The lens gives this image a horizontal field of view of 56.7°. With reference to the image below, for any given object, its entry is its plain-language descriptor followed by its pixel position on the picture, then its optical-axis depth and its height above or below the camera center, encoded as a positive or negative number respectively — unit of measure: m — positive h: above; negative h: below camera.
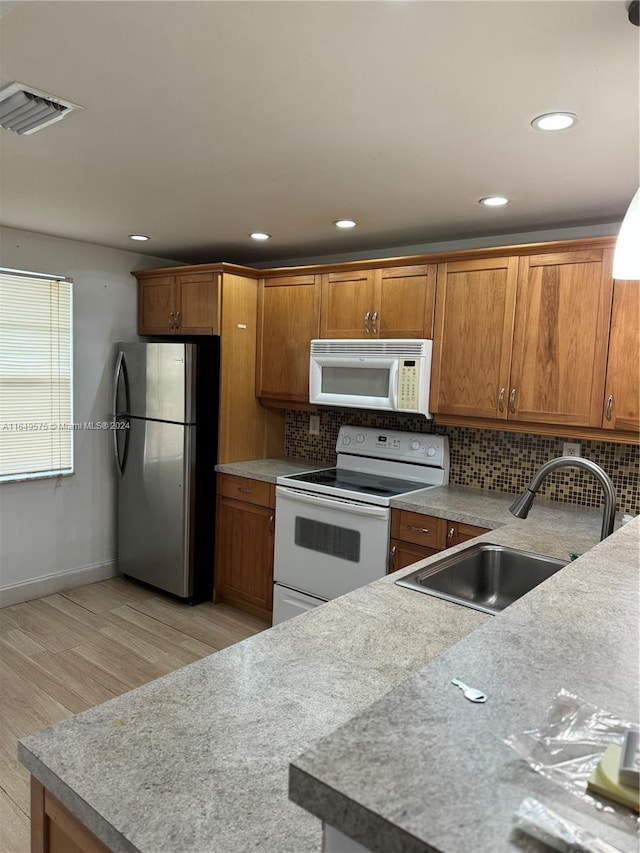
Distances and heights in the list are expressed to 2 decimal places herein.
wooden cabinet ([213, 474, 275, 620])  3.67 -1.06
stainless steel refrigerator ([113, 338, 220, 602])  3.78 -0.53
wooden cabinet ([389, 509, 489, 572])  2.82 -0.73
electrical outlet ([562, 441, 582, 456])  3.11 -0.30
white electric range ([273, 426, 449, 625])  3.10 -0.71
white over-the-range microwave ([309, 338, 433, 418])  3.22 +0.05
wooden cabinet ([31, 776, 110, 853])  0.98 -0.78
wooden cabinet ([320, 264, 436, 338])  3.26 +0.47
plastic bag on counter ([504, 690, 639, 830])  0.55 -0.38
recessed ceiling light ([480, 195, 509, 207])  2.61 +0.84
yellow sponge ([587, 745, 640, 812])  0.54 -0.37
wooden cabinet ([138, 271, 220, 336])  3.82 +0.49
